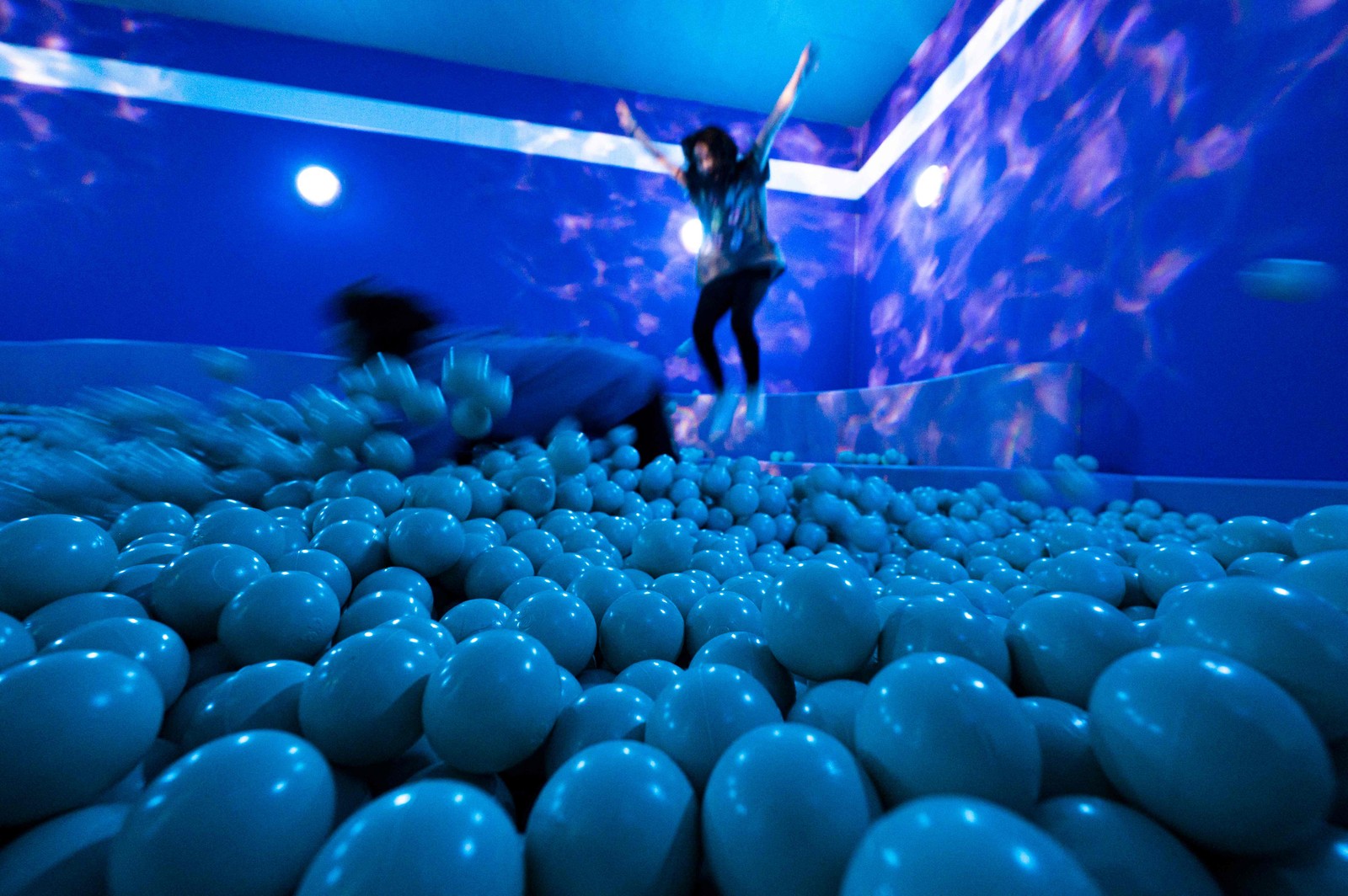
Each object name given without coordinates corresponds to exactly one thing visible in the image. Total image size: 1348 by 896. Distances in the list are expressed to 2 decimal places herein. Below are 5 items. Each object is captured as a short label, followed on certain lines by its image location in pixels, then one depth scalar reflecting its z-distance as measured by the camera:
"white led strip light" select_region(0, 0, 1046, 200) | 2.95
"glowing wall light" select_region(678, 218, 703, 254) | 3.53
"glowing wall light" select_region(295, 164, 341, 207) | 3.17
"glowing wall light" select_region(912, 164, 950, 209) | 2.88
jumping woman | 2.39
